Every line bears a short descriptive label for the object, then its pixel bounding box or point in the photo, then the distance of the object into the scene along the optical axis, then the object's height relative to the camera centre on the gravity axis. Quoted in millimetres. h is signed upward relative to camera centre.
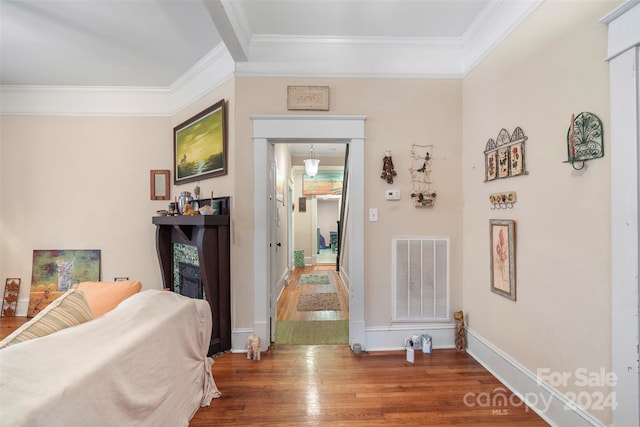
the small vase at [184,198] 2701 +185
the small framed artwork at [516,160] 1778 +374
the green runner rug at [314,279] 4836 -1215
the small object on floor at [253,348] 2285 -1134
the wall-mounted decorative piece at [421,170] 2475 +418
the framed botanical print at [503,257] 1868 -314
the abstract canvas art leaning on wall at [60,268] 3215 -612
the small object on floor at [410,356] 2234 -1184
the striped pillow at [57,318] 1033 -431
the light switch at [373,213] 2475 +21
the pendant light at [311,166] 4836 +912
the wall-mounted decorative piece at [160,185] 3248 +388
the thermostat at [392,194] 2475 +196
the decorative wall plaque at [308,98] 2439 +1080
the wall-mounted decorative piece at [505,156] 1786 +428
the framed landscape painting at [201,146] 2566 +747
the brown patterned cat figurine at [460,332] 2387 -1056
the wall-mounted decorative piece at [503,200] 1863 +107
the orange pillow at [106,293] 1449 -432
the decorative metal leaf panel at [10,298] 3182 -958
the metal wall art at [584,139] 1311 +384
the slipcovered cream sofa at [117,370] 778 -545
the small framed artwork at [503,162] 1907 +379
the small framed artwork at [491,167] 2033 +374
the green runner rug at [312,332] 2609 -1218
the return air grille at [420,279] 2471 -596
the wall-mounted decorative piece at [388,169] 2426 +425
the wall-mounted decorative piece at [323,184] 6484 +776
